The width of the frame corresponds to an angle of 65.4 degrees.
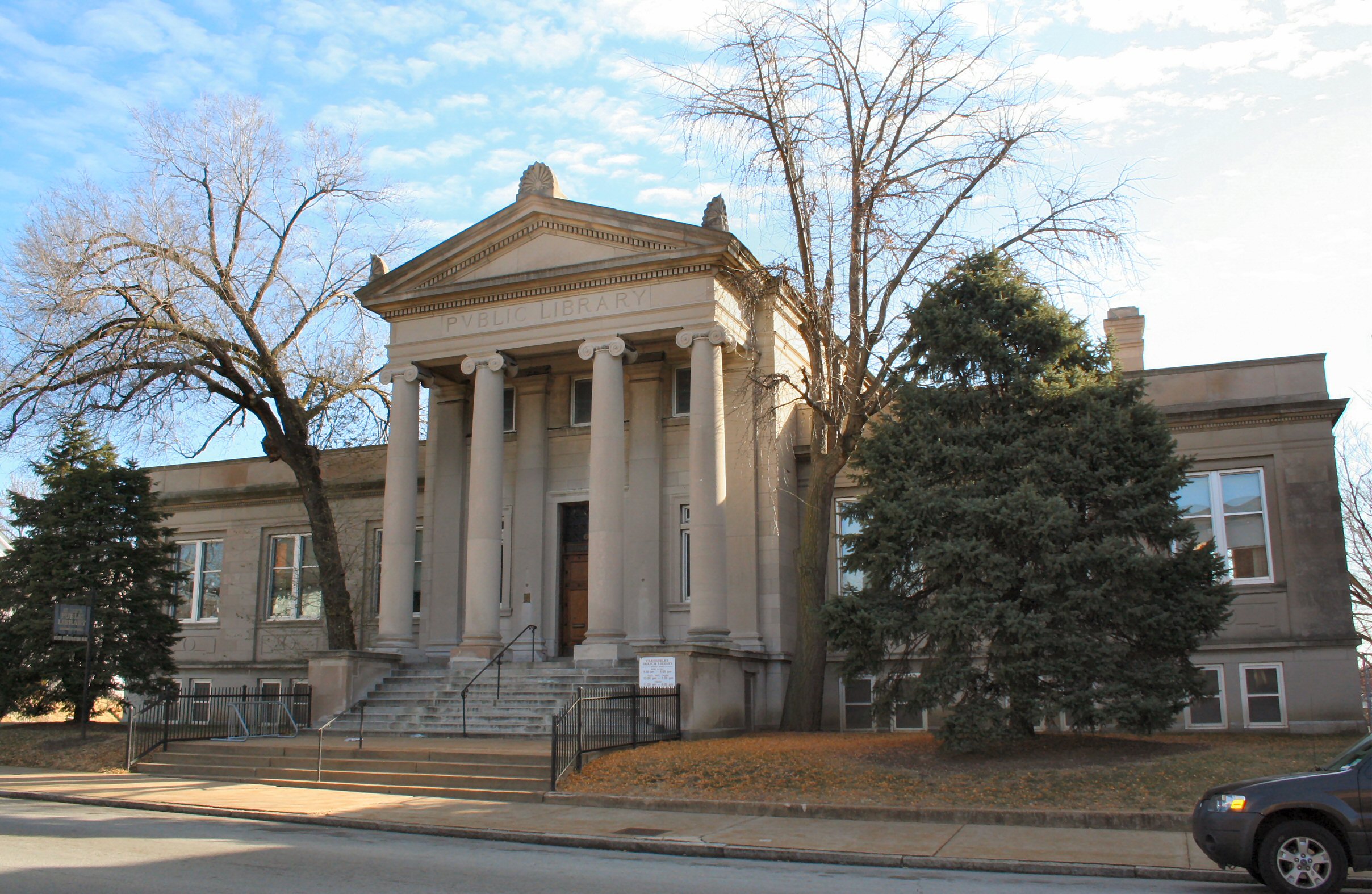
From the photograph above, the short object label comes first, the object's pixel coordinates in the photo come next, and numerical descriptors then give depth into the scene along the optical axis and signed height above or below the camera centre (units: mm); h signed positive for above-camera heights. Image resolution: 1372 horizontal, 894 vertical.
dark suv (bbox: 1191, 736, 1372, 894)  8836 -1703
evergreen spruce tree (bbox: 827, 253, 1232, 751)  14609 +1225
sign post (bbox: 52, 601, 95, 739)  20344 +118
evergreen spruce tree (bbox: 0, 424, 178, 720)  22422 +1116
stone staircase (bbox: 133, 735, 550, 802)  15828 -2170
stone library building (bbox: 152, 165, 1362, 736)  21125 +3117
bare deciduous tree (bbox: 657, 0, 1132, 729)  19500 +6848
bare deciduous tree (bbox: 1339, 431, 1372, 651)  34406 +2791
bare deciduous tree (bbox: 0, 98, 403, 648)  23141 +6442
